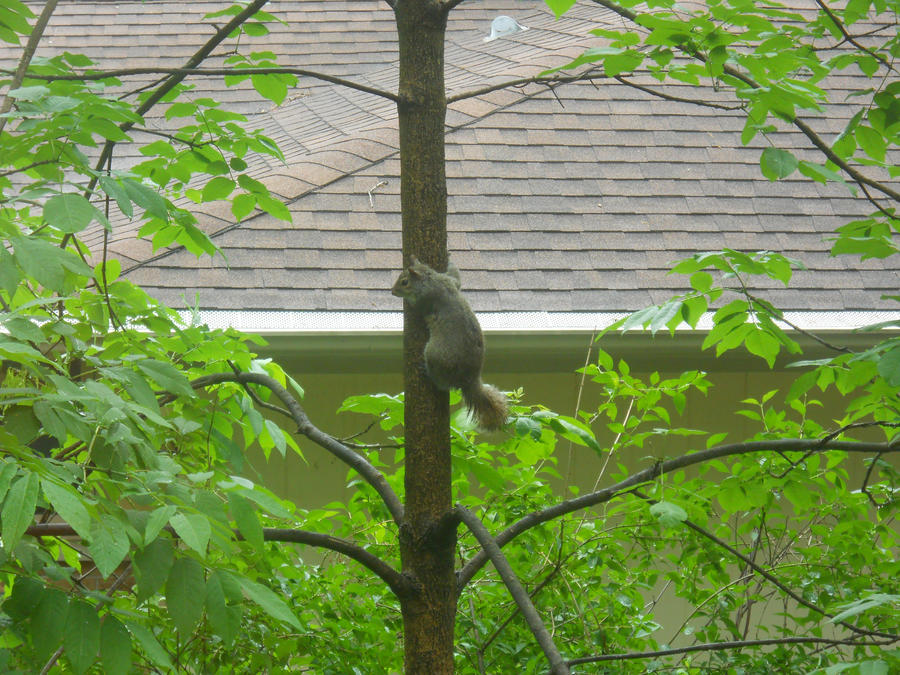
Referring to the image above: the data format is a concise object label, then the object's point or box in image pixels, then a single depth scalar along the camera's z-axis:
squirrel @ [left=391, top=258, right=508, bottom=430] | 4.38
